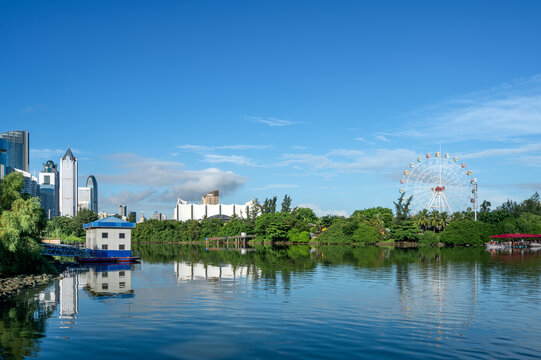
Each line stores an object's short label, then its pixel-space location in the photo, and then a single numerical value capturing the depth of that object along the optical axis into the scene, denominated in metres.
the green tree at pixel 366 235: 128.66
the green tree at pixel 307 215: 162.70
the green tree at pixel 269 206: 167.88
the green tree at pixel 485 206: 152.00
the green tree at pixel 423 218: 131.25
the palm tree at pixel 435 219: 131.25
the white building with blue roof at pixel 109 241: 66.12
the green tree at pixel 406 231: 120.88
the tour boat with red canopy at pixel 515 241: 113.11
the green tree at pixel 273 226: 139.25
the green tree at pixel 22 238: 41.53
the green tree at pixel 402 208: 133.88
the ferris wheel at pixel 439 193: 130.62
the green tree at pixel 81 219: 131.18
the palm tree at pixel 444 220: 131.62
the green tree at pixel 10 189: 46.66
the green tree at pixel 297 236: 141.75
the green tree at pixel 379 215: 142.51
